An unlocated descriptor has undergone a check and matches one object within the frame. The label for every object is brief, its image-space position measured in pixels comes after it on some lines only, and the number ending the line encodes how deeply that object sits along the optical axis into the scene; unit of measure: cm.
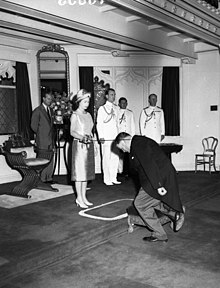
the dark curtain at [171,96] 847
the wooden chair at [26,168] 542
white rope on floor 443
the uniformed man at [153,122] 746
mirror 745
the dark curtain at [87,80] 789
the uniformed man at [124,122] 713
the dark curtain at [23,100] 711
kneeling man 375
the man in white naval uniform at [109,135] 657
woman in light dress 467
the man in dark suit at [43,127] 628
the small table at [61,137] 716
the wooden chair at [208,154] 804
